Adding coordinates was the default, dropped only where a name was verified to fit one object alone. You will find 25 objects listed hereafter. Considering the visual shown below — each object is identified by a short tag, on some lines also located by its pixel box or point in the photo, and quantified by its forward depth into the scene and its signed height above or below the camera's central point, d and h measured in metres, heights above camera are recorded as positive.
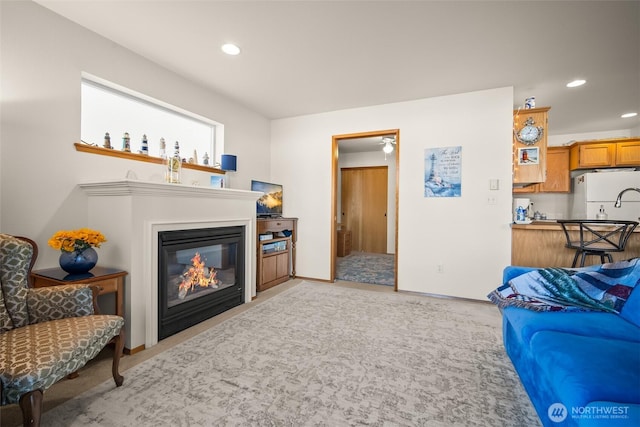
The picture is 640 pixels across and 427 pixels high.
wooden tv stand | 3.61 -0.62
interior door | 6.61 +0.13
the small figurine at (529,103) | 3.24 +1.36
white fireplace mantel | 2.04 -0.14
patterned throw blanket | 1.64 -0.49
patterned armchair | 1.08 -0.63
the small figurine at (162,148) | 2.77 +0.65
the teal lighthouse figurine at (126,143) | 2.48 +0.63
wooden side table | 1.76 -0.47
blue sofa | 0.89 -0.61
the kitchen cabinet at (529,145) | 3.15 +0.82
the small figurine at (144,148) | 2.63 +0.62
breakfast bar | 2.97 -0.39
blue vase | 1.85 -0.37
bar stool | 2.41 -0.25
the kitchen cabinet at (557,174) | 4.72 +0.71
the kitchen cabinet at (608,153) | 4.28 +1.00
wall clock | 3.15 +0.96
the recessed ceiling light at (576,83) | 3.03 +1.51
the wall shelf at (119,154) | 2.21 +0.51
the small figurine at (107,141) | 2.36 +0.61
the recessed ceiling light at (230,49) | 2.43 +1.51
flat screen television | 3.94 +0.18
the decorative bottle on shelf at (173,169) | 2.66 +0.41
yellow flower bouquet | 1.80 -0.21
